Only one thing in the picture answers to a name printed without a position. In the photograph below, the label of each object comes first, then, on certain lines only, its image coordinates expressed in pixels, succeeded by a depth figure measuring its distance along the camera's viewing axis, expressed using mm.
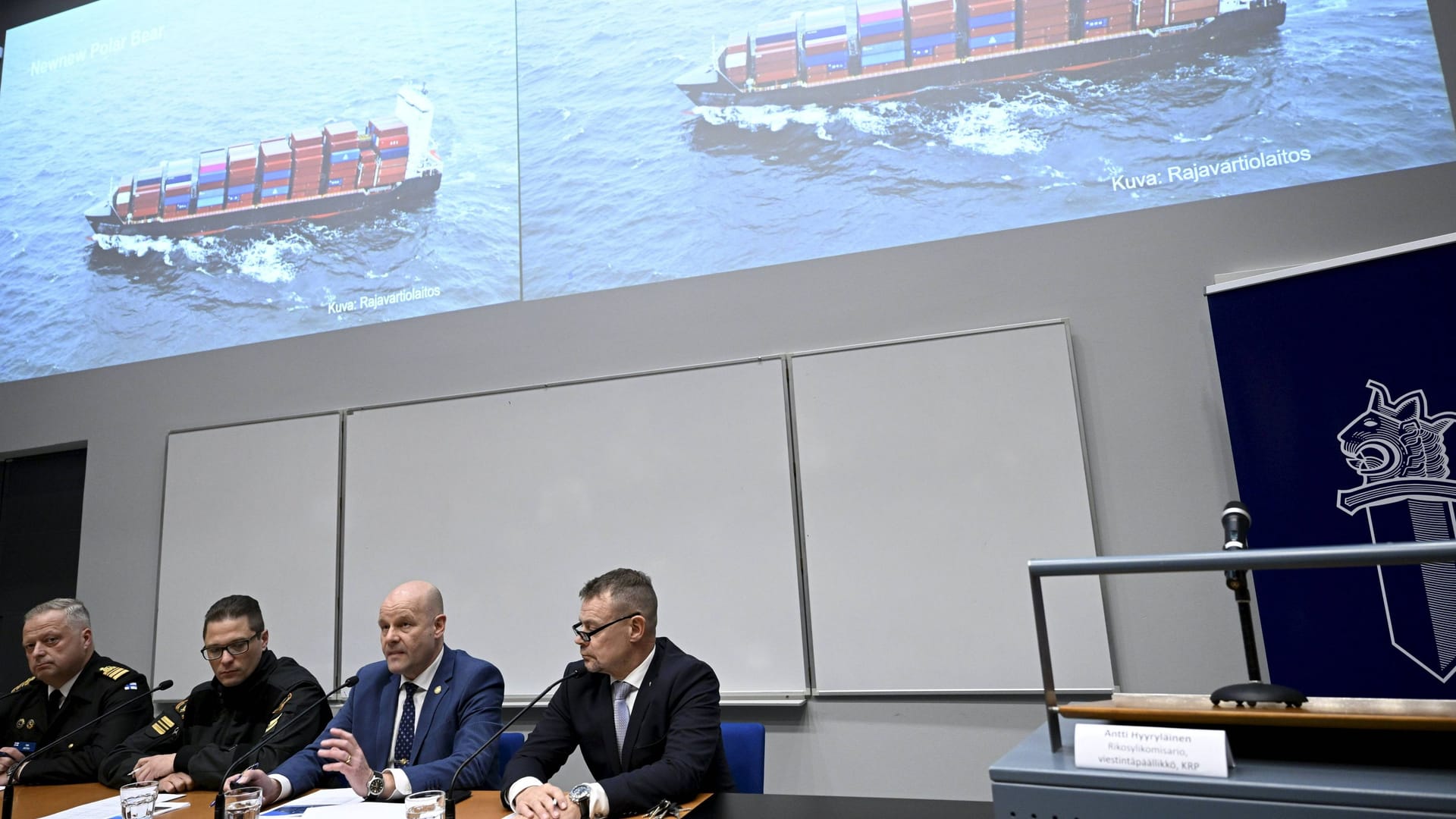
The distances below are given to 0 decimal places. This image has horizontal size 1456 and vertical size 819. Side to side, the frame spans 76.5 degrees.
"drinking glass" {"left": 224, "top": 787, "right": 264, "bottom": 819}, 1747
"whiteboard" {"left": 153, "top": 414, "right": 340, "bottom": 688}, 3771
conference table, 1704
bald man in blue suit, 2547
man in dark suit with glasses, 2186
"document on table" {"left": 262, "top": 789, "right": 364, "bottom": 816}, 2090
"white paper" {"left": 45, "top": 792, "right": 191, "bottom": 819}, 2185
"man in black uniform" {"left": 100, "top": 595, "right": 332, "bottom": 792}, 2740
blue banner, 2402
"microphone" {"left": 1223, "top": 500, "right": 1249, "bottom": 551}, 1445
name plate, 1083
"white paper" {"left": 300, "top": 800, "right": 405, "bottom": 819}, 1987
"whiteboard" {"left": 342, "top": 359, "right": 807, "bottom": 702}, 3215
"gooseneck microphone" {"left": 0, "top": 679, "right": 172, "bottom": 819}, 2072
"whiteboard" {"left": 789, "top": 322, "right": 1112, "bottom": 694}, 2906
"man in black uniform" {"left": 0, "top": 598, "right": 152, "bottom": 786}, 3139
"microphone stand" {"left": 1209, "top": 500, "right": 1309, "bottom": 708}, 1439
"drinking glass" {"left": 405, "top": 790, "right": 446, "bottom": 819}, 1678
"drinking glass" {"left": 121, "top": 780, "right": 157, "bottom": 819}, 1881
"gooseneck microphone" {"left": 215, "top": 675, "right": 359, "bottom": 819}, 1879
